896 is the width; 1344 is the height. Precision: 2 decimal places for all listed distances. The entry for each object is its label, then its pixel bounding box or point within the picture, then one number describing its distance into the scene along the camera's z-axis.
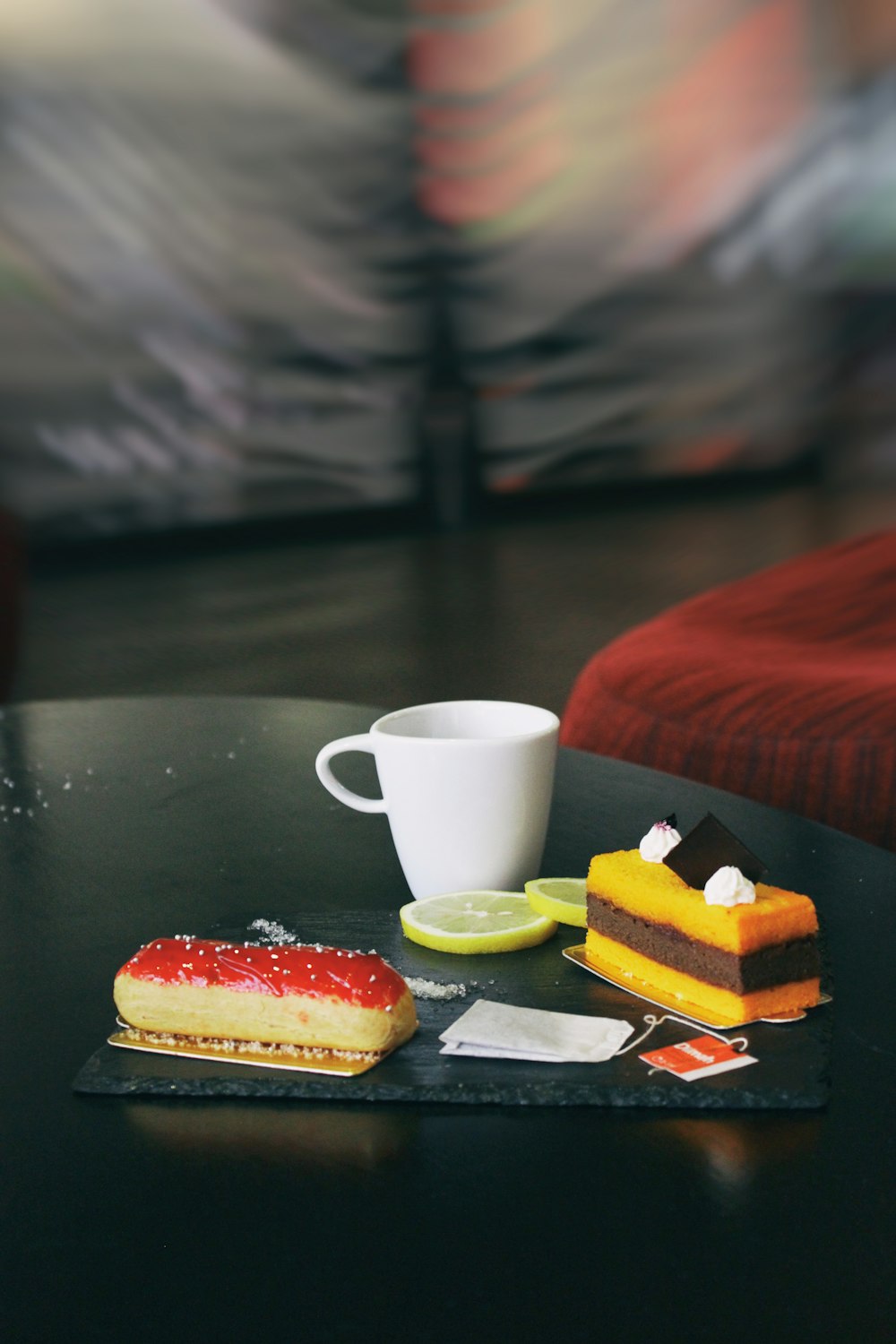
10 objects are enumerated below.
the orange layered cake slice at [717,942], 1.18
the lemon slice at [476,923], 1.26
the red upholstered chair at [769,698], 2.03
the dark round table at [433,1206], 1.02
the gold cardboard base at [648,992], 1.18
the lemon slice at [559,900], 1.28
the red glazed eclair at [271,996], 1.16
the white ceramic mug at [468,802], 1.31
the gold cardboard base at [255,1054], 1.15
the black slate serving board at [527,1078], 1.12
